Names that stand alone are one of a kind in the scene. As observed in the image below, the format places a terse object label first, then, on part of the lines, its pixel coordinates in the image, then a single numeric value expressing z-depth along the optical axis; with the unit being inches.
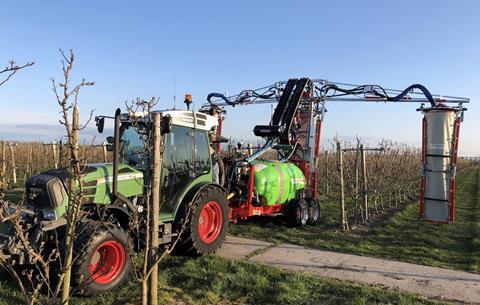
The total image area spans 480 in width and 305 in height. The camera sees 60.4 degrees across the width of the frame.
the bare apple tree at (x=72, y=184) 95.5
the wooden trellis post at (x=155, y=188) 133.3
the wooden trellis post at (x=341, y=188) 348.5
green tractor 176.6
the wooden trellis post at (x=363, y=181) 376.8
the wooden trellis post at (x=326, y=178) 622.4
